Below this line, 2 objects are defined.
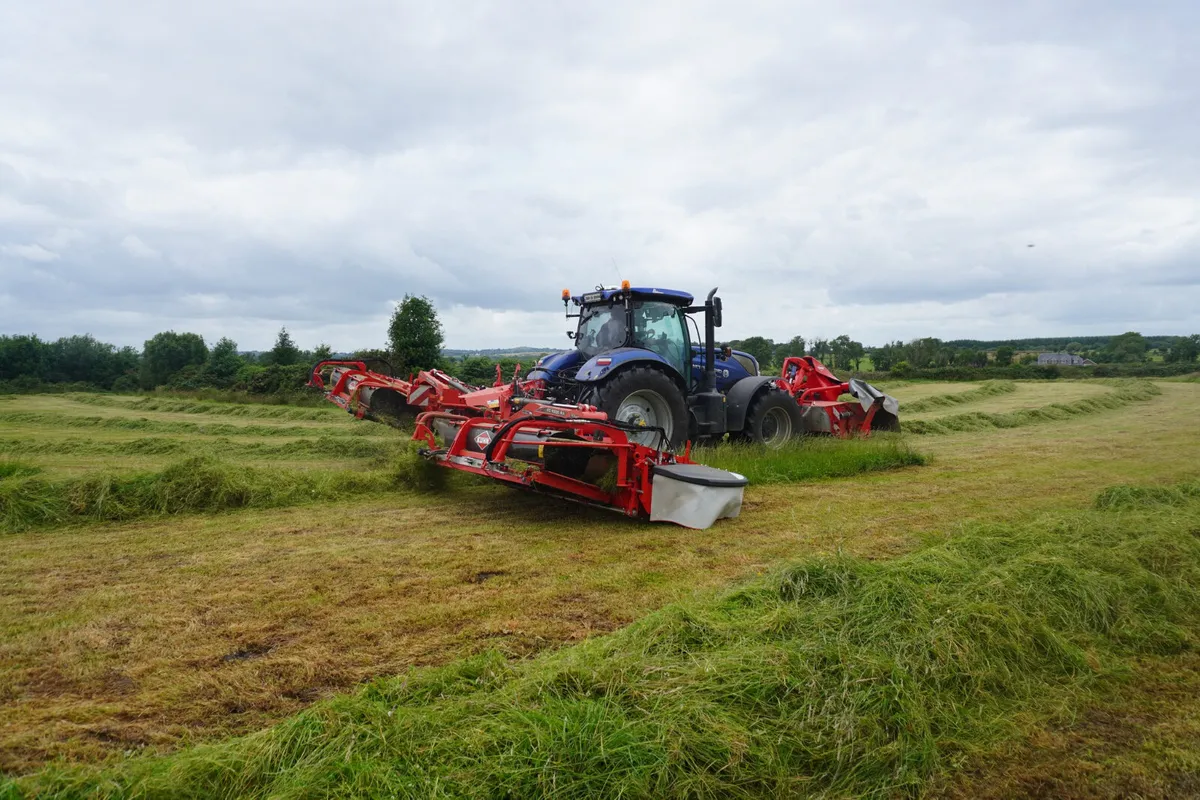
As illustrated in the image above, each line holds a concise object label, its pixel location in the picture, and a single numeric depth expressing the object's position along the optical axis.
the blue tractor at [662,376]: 7.56
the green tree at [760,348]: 30.56
